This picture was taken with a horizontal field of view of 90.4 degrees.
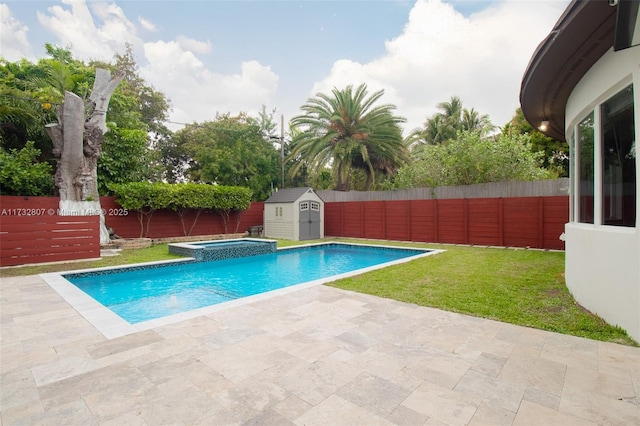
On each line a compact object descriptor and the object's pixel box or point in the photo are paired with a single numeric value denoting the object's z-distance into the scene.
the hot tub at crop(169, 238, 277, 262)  9.66
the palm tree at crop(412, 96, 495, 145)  23.31
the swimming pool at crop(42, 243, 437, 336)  4.77
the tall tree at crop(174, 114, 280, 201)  18.98
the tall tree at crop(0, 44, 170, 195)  10.73
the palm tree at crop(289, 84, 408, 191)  16.12
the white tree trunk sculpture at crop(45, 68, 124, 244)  9.96
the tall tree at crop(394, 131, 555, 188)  12.98
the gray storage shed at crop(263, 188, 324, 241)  14.22
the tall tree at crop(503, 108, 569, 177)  17.68
